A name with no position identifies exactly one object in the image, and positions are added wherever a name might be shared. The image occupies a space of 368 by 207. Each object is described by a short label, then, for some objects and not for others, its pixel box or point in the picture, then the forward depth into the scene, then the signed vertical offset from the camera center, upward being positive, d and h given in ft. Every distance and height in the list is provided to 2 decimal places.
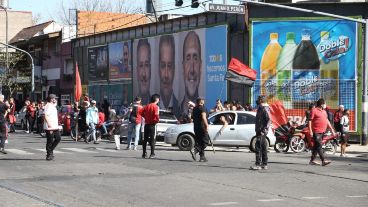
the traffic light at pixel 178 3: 78.36 +12.15
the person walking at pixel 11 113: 100.24 -0.80
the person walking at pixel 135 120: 71.05 -1.26
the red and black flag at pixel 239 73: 100.07 +5.21
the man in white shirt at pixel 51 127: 57.41 -1.62
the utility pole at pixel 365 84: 84.94 +3.06
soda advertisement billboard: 100.37 +7.04
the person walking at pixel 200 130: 57.41 -1.86
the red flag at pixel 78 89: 122.89 +3.47
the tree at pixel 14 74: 187.52 +9.62
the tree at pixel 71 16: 221.27 +30.73
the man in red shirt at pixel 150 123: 61.36 -1.36
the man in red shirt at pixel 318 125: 56.03 -1.38
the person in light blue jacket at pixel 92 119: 86.79 -1.43
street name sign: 80.66 +12.29
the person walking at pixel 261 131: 50.72 -1.71
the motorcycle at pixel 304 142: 72.64 -3.71
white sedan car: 74.64 -2.71
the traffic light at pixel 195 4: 77.10 +11.87
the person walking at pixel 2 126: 66.25 -1.79
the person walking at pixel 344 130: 72.33 -2.37
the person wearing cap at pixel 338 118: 77.71 -1.11
